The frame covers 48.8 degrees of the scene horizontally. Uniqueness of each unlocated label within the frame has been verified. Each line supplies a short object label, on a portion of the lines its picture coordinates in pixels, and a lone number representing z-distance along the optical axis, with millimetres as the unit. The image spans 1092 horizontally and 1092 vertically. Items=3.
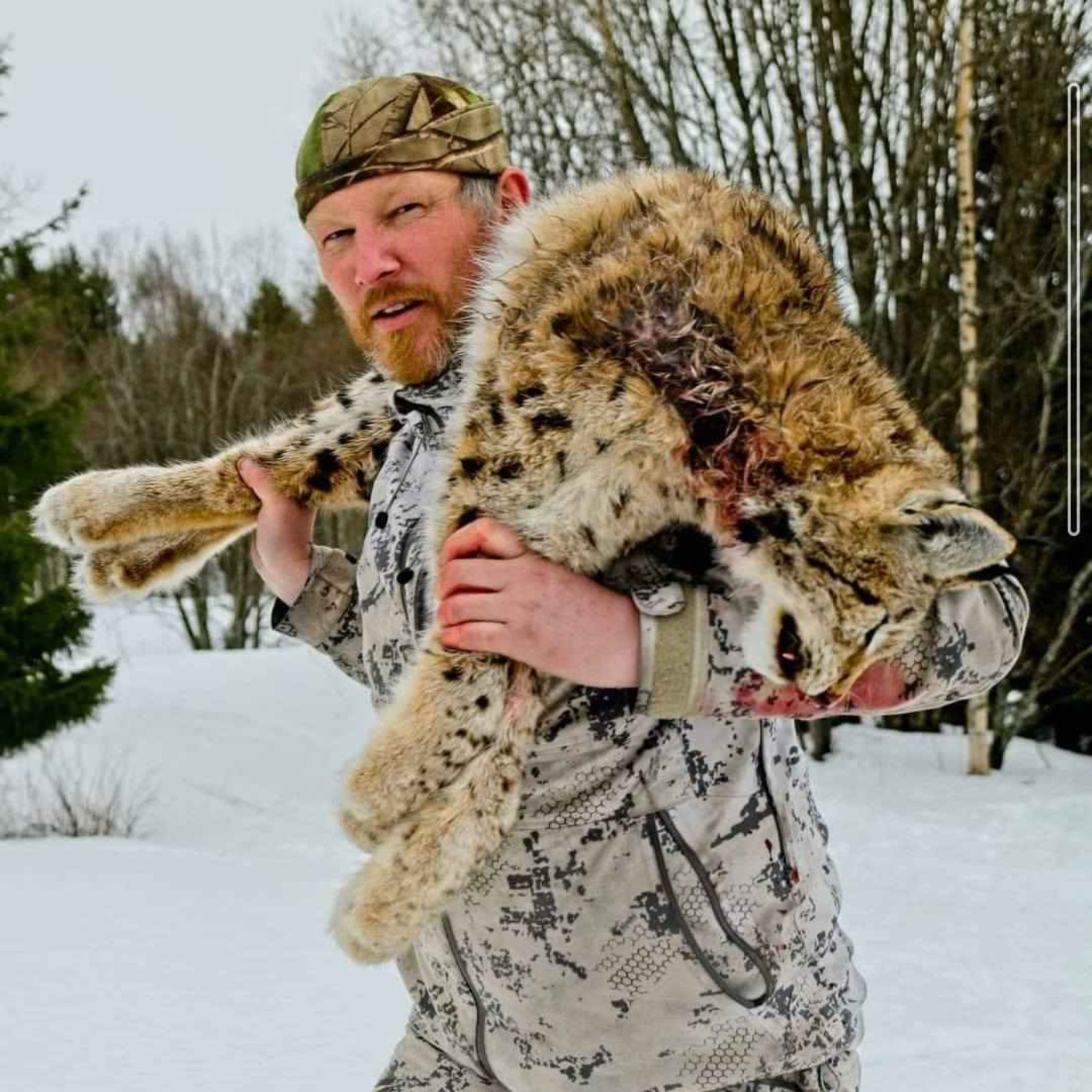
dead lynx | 1276
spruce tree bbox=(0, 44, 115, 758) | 9891
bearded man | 1361
